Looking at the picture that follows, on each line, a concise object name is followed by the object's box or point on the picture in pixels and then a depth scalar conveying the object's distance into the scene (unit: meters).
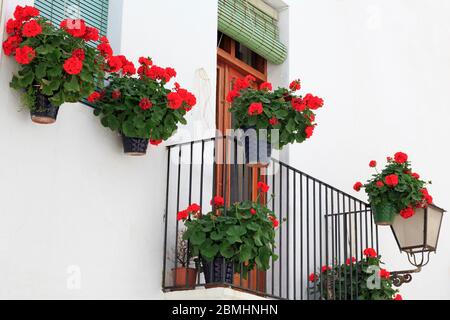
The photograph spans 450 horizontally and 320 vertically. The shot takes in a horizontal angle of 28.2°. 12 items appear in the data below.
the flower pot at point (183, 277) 6.33
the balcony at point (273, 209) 6.58
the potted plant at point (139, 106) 6.11
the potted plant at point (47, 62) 5.55
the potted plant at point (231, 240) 6.12
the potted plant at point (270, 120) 6.66
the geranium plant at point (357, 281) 7.57
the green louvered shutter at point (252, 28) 8.04
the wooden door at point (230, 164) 6.78
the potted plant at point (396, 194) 7.75
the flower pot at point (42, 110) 5.64
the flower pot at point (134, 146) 6.25
